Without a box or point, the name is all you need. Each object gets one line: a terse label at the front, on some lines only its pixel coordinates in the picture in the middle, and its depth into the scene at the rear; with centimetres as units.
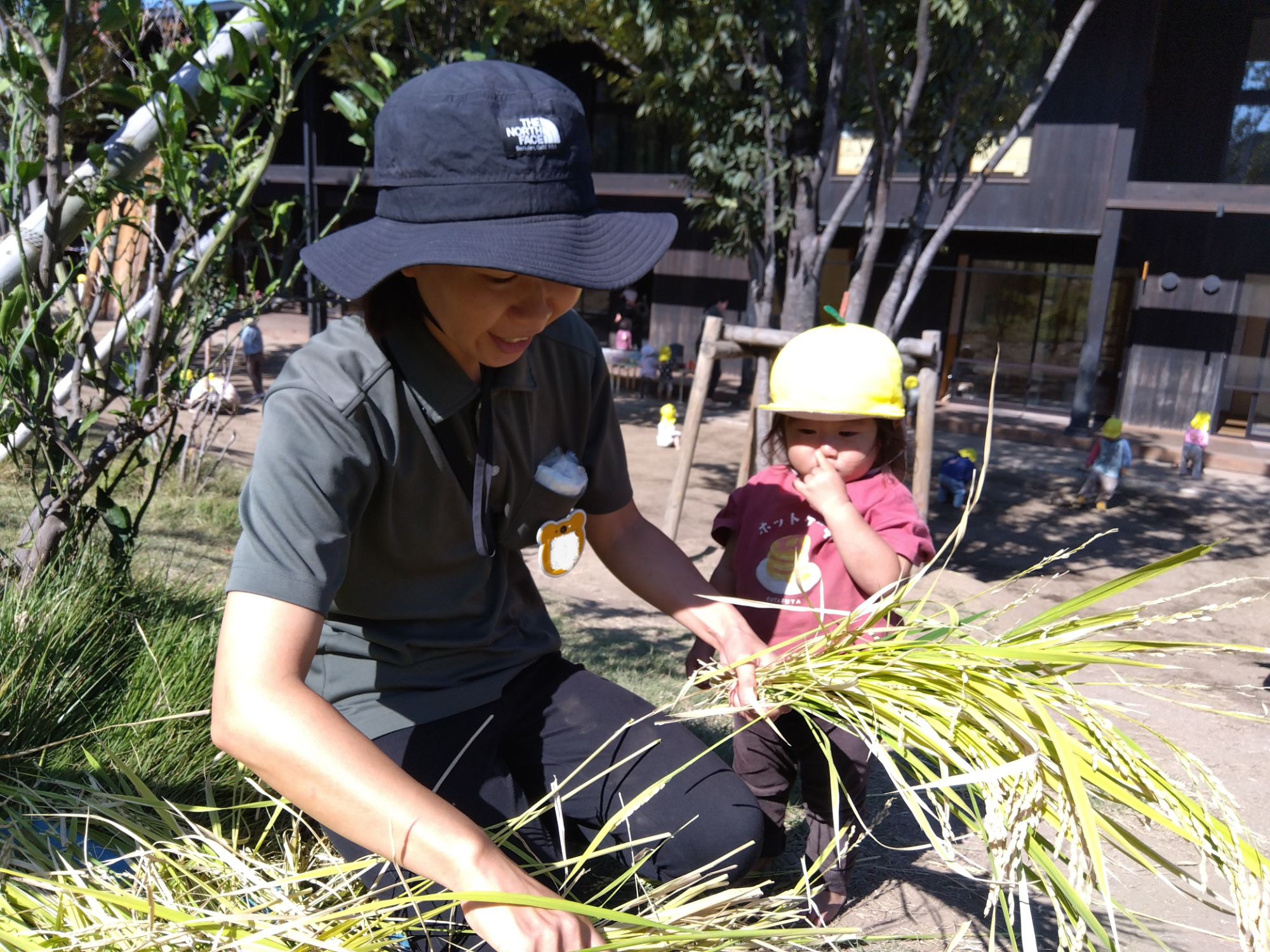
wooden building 1227
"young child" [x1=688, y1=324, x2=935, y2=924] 218
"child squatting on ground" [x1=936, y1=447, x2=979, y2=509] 884
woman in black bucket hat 131
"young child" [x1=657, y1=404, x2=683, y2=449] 1054
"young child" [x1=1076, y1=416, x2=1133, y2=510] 915
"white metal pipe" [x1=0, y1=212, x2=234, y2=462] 270
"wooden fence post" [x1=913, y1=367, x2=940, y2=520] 525
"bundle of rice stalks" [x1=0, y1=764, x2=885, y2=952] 141
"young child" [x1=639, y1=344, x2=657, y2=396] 1386
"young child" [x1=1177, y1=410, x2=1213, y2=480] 1065
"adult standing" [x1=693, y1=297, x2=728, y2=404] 1402
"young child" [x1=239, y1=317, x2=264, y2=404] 1033
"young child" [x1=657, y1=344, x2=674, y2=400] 1372
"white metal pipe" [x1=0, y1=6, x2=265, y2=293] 263
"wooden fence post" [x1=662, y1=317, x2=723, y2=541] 580
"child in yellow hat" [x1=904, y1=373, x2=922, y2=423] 620
